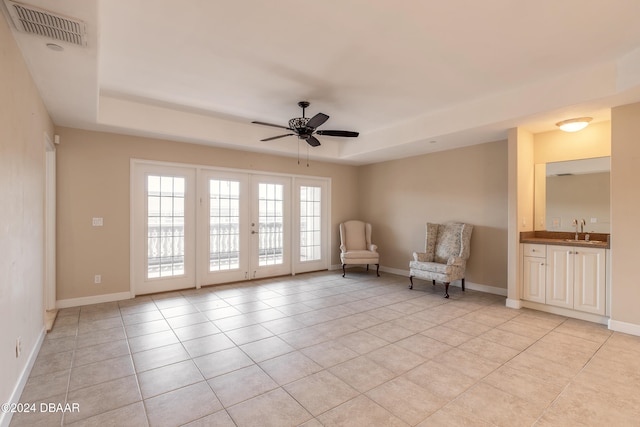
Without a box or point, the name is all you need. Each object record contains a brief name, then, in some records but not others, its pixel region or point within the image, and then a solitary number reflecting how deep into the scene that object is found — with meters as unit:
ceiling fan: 3.87
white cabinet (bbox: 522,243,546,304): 4.13
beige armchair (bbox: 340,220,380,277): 6.36
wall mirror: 4.06
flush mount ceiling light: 3.79
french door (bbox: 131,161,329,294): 4.89
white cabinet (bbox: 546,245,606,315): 3.66
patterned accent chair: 4.88
